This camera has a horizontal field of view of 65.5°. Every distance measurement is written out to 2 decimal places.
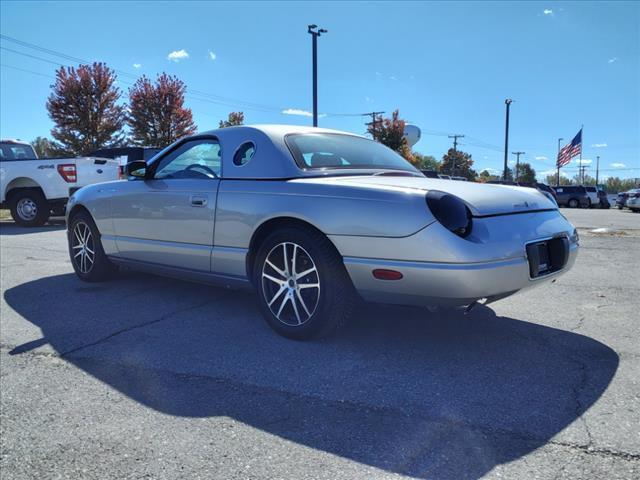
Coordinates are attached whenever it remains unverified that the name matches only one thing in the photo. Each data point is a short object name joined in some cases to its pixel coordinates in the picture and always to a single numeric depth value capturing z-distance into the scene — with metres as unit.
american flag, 34.94
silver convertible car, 2.76
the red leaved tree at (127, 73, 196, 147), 32.16
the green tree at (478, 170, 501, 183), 100.47
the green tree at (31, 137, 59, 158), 30.78
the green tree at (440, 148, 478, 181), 82.97
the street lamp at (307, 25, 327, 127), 19.03
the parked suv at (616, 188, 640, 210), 28.67
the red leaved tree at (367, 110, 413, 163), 42.66
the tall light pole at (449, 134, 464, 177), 79.03
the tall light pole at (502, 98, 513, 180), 39.41
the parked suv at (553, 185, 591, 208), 35.78
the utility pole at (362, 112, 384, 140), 45.12
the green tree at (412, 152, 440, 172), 97.75
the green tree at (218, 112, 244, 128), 44.26
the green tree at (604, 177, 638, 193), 116.38
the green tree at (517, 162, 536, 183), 97.94
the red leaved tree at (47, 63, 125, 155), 29.08
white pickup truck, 10.86
